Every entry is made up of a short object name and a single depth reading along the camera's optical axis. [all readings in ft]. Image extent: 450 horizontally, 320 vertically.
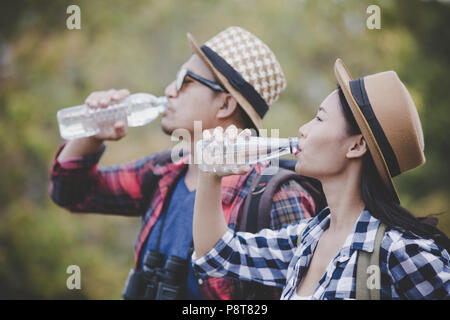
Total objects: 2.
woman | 12.69
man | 14.29
